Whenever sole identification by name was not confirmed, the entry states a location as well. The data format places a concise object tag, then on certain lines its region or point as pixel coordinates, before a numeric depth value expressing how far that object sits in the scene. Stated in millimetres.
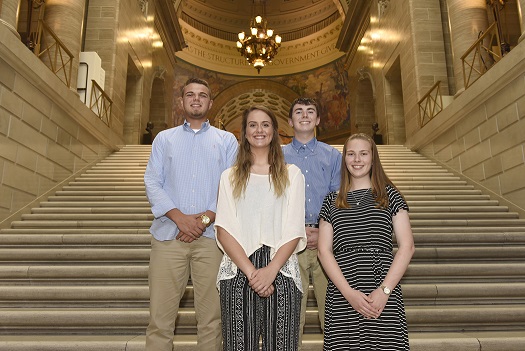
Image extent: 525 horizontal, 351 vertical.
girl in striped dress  2047
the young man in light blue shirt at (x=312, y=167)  2602
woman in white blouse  1905
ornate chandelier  16172
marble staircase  3232
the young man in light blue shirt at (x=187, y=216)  2363
